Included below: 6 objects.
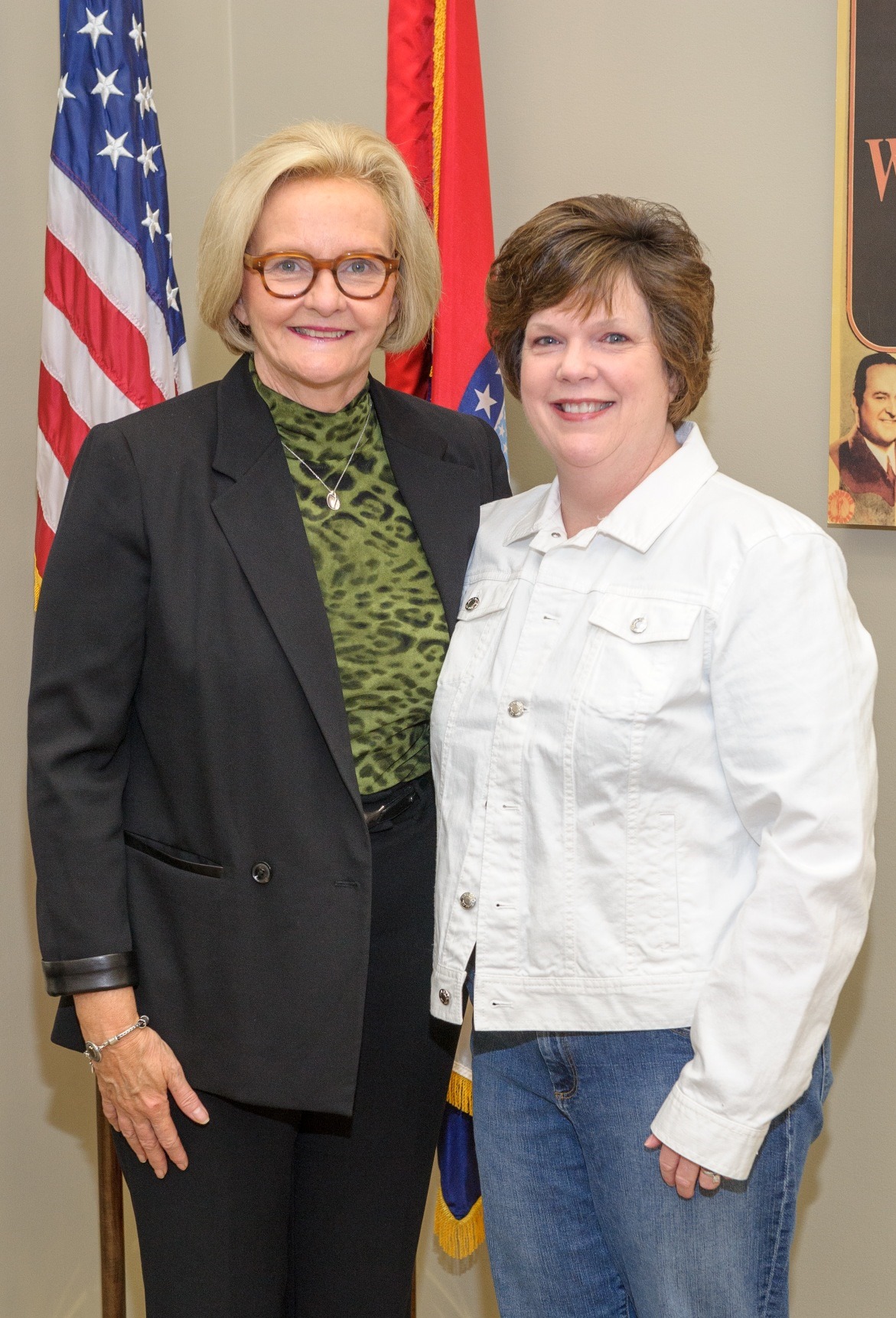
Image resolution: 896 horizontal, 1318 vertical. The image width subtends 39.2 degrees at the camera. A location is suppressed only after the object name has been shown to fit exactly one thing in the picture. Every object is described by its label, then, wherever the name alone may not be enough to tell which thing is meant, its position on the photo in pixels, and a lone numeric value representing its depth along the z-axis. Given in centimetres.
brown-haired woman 123
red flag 214
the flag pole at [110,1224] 224
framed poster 183
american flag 204
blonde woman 146
